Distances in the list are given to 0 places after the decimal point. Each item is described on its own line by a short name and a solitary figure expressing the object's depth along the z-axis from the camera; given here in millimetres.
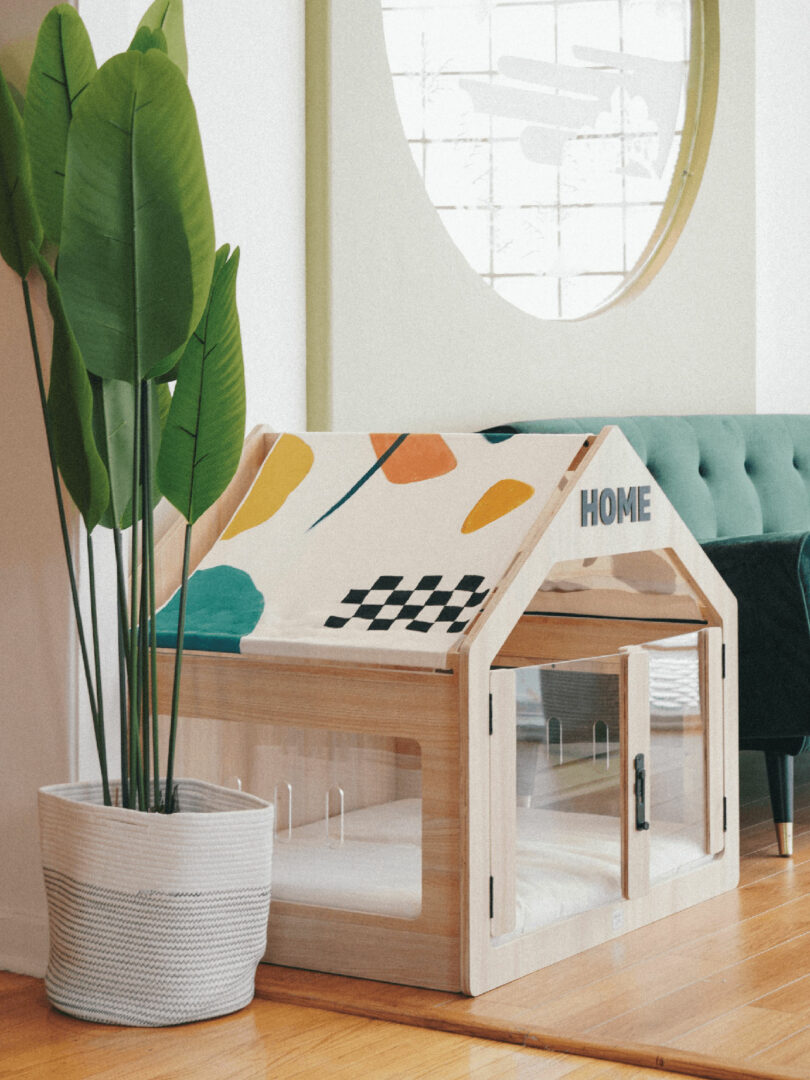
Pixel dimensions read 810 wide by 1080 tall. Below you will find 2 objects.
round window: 3521
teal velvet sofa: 2889
